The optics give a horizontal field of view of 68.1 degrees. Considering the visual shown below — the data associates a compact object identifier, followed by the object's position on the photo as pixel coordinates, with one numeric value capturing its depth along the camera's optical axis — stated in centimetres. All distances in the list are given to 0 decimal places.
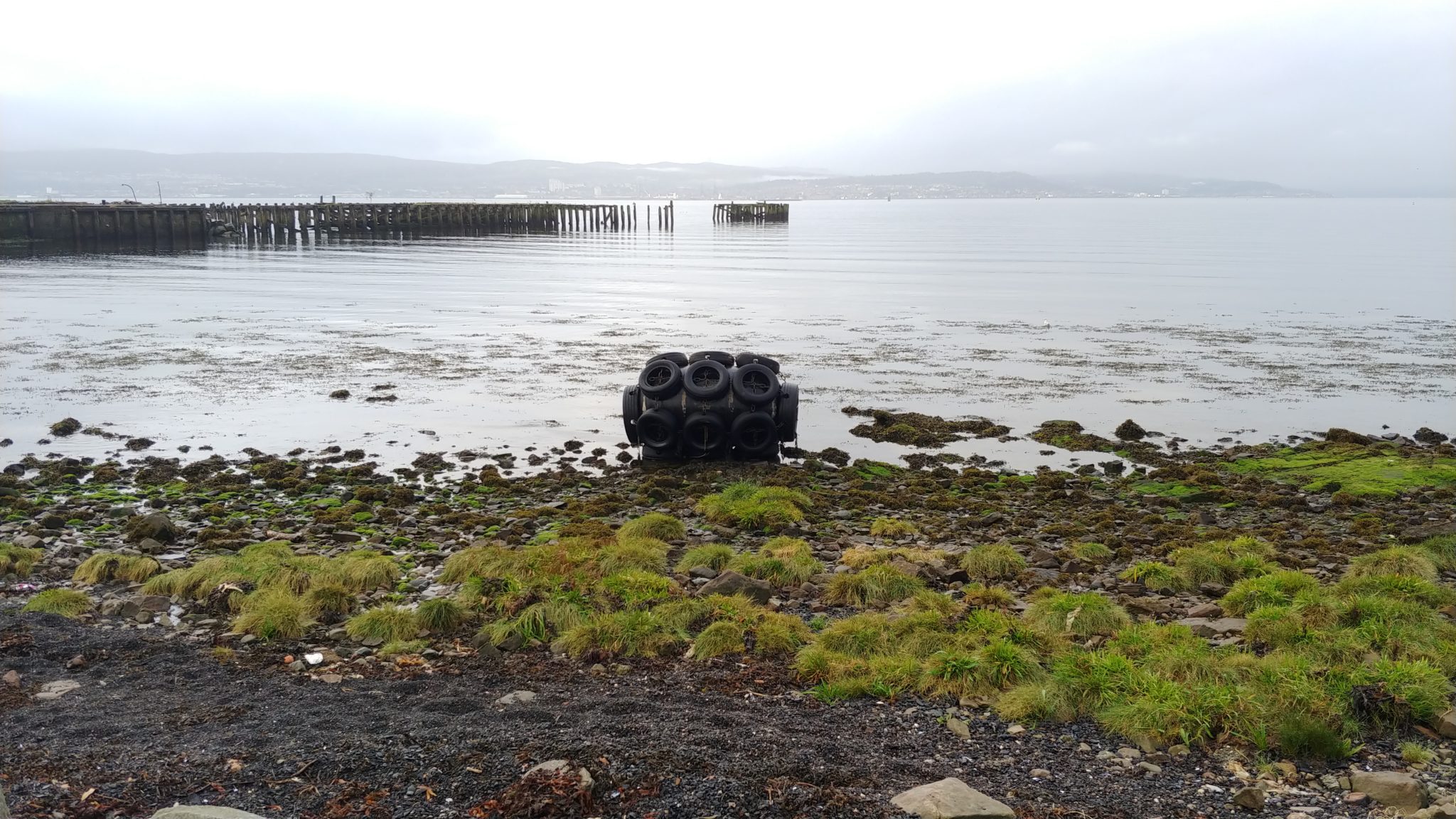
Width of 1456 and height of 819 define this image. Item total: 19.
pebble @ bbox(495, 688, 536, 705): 704
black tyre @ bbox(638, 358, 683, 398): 1627
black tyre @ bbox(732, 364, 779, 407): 1630
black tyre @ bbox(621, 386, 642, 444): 1659
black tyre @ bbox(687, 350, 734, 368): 1700
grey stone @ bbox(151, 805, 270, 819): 481
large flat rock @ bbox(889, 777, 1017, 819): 529
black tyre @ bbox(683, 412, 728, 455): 1642
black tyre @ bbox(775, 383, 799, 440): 1644
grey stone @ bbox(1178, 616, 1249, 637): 848
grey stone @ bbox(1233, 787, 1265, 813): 566
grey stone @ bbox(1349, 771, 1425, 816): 563
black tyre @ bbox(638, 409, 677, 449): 1633
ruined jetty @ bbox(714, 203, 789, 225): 13212
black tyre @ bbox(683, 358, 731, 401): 1631
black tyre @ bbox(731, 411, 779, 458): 1636
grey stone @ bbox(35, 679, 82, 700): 706
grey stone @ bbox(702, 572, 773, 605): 946
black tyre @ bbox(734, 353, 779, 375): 1686
